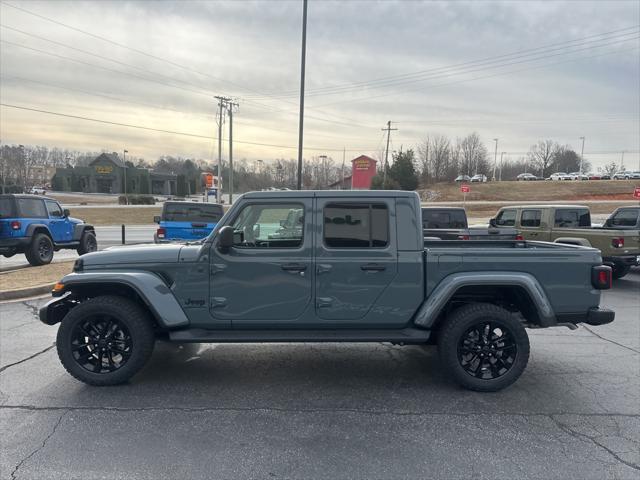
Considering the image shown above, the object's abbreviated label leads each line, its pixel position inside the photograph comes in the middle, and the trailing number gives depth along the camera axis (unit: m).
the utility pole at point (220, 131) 47.19
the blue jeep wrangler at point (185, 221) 12.02
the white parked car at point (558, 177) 80.06
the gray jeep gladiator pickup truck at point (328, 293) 4.04
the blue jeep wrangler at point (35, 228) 10.48
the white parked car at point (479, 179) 81.50
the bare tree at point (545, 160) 110.12
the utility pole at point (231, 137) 48.00
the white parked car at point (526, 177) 86.33
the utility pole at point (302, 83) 15.29
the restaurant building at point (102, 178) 90.83
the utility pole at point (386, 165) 57.06
